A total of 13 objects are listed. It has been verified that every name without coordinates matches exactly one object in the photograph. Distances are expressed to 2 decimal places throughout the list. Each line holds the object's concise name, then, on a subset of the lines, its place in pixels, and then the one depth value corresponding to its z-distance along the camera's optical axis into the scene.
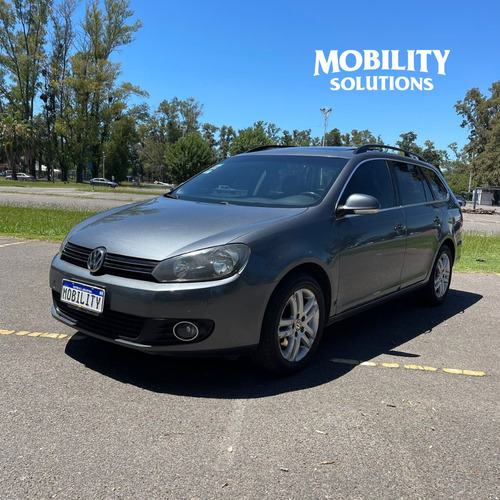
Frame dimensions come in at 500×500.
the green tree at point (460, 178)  73.96
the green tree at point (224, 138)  110.12
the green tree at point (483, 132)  64.56
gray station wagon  3.03
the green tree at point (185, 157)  68.62
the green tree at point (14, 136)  61.47
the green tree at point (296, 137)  100.46
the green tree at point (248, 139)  69.44
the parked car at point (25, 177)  68.50
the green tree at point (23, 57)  57.31
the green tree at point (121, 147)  63.44
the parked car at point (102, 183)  60.48
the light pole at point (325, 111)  42.41
